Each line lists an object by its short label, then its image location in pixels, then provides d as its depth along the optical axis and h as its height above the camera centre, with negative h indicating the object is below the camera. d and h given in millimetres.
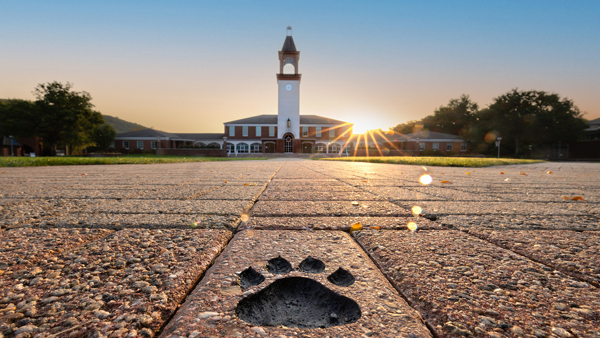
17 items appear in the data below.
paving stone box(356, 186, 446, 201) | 2334 -359
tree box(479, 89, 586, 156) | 31719 +4353
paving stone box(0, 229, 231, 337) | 581 -351
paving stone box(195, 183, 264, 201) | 2318 -364
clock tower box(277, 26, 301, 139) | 33688 +7507
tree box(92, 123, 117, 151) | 39469 +2250
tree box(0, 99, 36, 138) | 30250 +3623
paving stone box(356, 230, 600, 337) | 584 -347
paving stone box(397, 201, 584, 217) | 1761 -357
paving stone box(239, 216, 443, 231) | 1366 -353
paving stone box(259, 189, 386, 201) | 2252 -358
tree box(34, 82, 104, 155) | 29812 +4030
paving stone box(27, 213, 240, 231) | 1351 -352
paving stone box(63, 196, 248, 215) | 1708 -359
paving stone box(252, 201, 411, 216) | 1674 -352
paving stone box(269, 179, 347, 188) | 3448 -367
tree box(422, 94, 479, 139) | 54959 +8035
